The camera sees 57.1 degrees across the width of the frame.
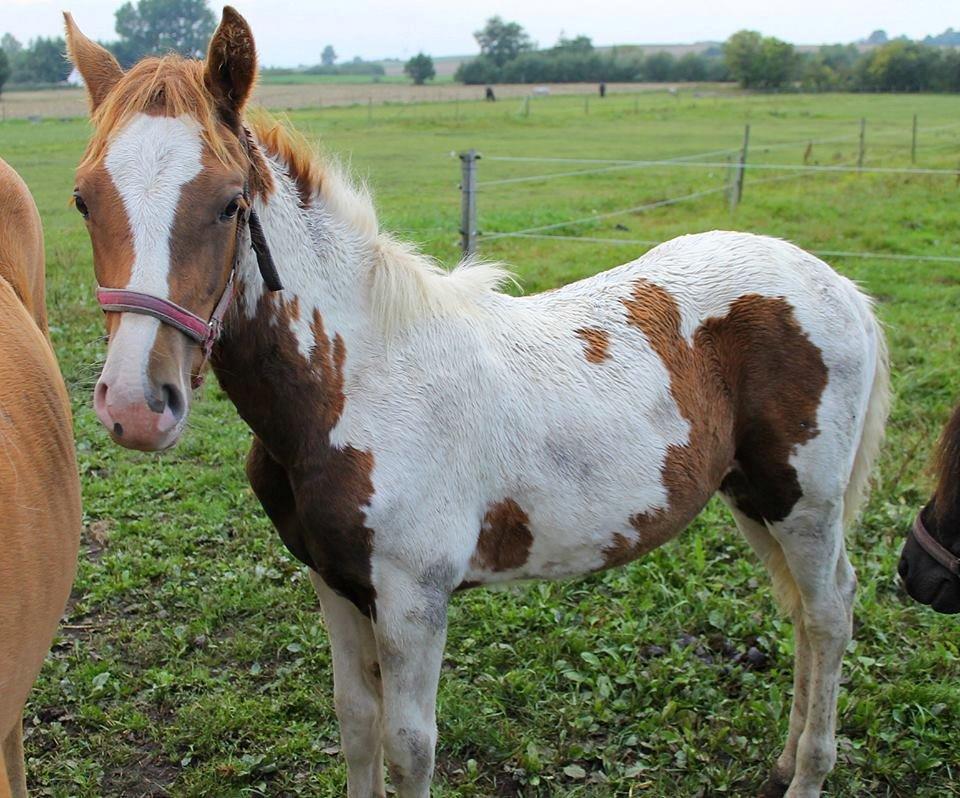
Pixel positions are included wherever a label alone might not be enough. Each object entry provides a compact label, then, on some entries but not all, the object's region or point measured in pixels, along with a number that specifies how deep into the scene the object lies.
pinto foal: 1.69
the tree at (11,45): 28.88
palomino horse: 1.83
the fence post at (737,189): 11.84
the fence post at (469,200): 7.28
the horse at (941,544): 2.47
